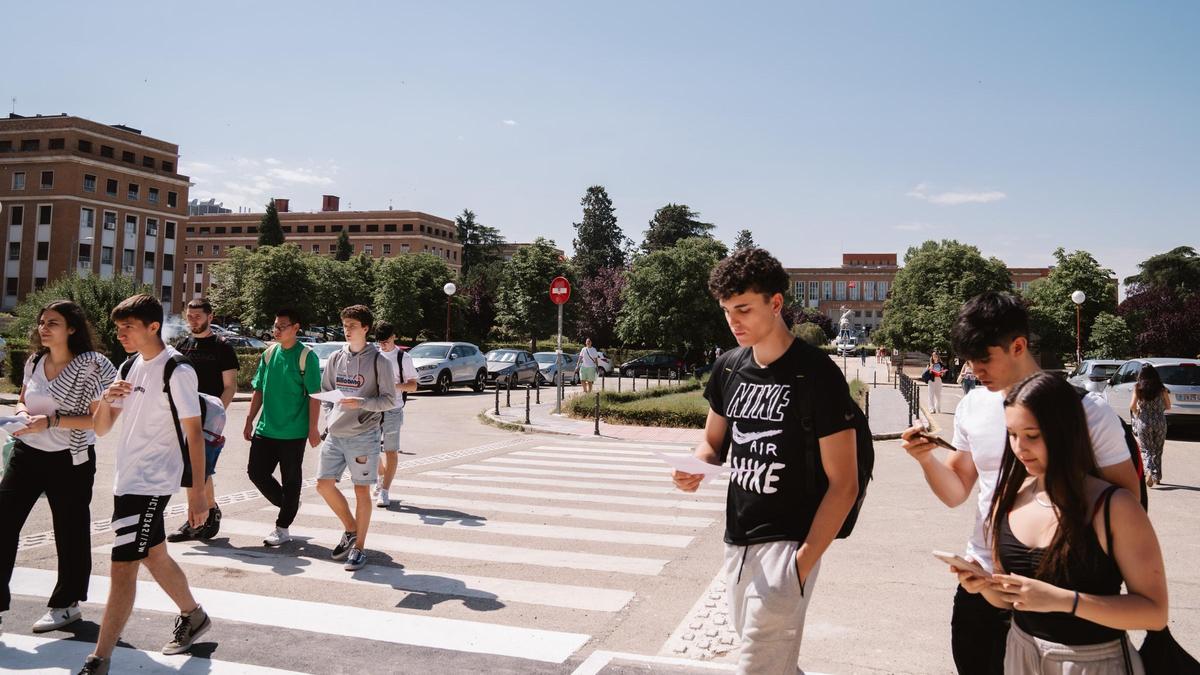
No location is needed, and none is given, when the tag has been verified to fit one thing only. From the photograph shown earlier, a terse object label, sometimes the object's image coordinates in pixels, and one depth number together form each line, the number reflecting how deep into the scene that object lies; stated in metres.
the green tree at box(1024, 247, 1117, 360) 50.56
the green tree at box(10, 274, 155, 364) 24.59
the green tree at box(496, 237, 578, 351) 52.00
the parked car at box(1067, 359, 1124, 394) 18.72
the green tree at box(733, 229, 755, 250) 116.12
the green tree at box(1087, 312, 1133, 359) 44.25
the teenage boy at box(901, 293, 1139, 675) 2.92
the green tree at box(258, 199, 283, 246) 97.06
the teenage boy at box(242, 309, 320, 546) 6.62
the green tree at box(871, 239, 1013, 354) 51.75
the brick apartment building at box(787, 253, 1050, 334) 135.88
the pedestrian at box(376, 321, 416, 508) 8.20
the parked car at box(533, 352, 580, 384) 35.31
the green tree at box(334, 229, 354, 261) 99.62
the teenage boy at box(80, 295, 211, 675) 4.00
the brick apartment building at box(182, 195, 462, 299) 107.81
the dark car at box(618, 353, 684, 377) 43.34
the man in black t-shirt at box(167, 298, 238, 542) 6.87
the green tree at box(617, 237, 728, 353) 45.94
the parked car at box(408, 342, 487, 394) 25.86
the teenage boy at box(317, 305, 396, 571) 6.14
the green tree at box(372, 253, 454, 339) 56.34
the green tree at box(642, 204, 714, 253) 85.12
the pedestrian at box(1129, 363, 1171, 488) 10.57
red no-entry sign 18.81
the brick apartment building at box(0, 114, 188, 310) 69.31
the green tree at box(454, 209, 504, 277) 98.12
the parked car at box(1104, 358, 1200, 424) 16.27
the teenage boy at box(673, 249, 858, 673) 2.80
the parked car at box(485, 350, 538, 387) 30.11
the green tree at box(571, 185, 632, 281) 86.81
